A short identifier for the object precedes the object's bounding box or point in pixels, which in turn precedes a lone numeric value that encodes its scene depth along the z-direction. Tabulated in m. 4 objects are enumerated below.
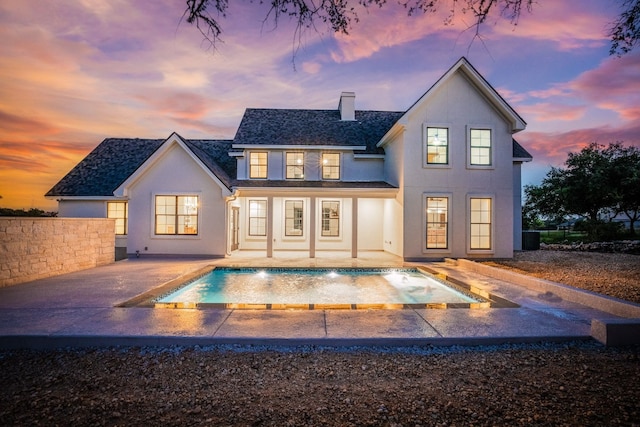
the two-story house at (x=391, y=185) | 14.04
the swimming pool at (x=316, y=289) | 7.72
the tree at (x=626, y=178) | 21.34
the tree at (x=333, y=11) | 4.44
